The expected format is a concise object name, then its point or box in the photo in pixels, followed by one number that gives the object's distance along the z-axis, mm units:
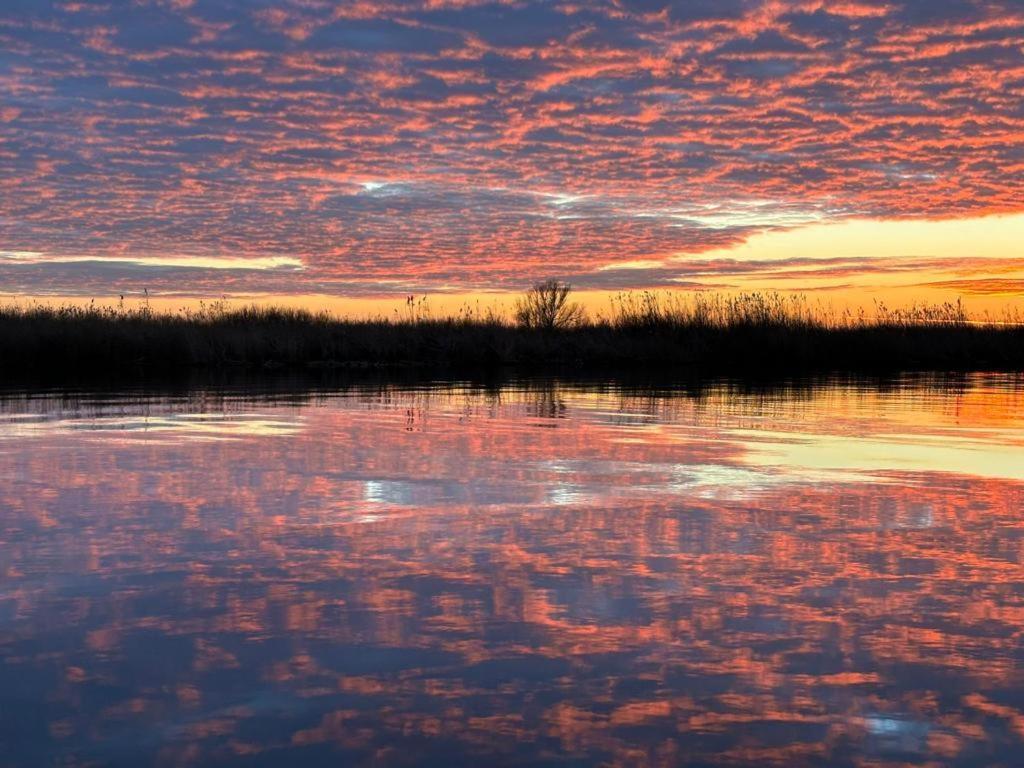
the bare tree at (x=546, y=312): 40125
